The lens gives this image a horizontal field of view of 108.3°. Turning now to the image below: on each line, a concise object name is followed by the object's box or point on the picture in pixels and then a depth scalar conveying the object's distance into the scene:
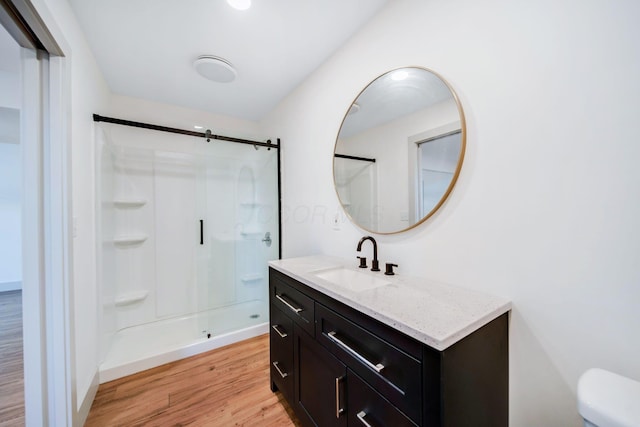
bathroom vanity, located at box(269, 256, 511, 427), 0.69
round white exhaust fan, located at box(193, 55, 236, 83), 1.85
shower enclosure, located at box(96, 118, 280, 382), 2.30
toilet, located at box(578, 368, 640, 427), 0.54
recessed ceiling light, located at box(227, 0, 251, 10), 1.35
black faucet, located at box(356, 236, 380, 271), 1.39
